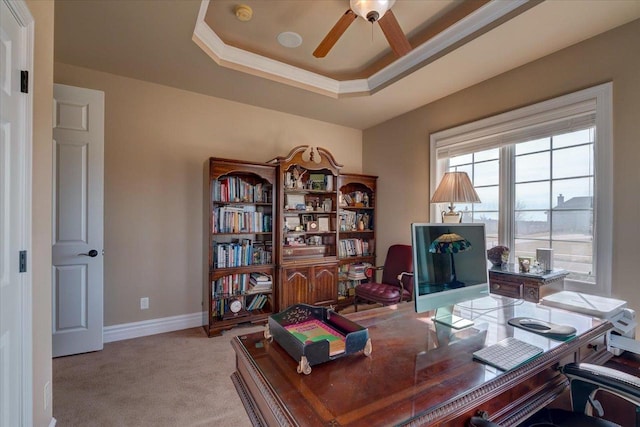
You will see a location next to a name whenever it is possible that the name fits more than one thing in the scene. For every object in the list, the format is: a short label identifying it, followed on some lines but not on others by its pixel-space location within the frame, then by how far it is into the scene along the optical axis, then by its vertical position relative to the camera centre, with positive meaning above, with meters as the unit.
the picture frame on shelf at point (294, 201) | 3.67 +0.16
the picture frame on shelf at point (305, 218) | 3.85 -0.07
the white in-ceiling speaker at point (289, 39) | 2.54 +1.57
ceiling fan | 1.79 +1.24
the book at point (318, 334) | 1.06 -0.48
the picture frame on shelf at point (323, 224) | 3.88 -0.15
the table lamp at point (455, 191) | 2.62 +0.20
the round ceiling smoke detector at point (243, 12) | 2.18 +1.55
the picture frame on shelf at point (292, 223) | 3.73 -0.13
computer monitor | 1.29 -0.26
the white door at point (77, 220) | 2.50 -0.07
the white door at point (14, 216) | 1.12 -0.02
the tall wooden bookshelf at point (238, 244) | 3.07 -0.36
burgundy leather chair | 3.19 -0.84
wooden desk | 0.77 -0.53
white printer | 1.45 -0.58
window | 2.20 +0.31
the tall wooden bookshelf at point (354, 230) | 4.01 -0.24
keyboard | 0.99 -0.52
